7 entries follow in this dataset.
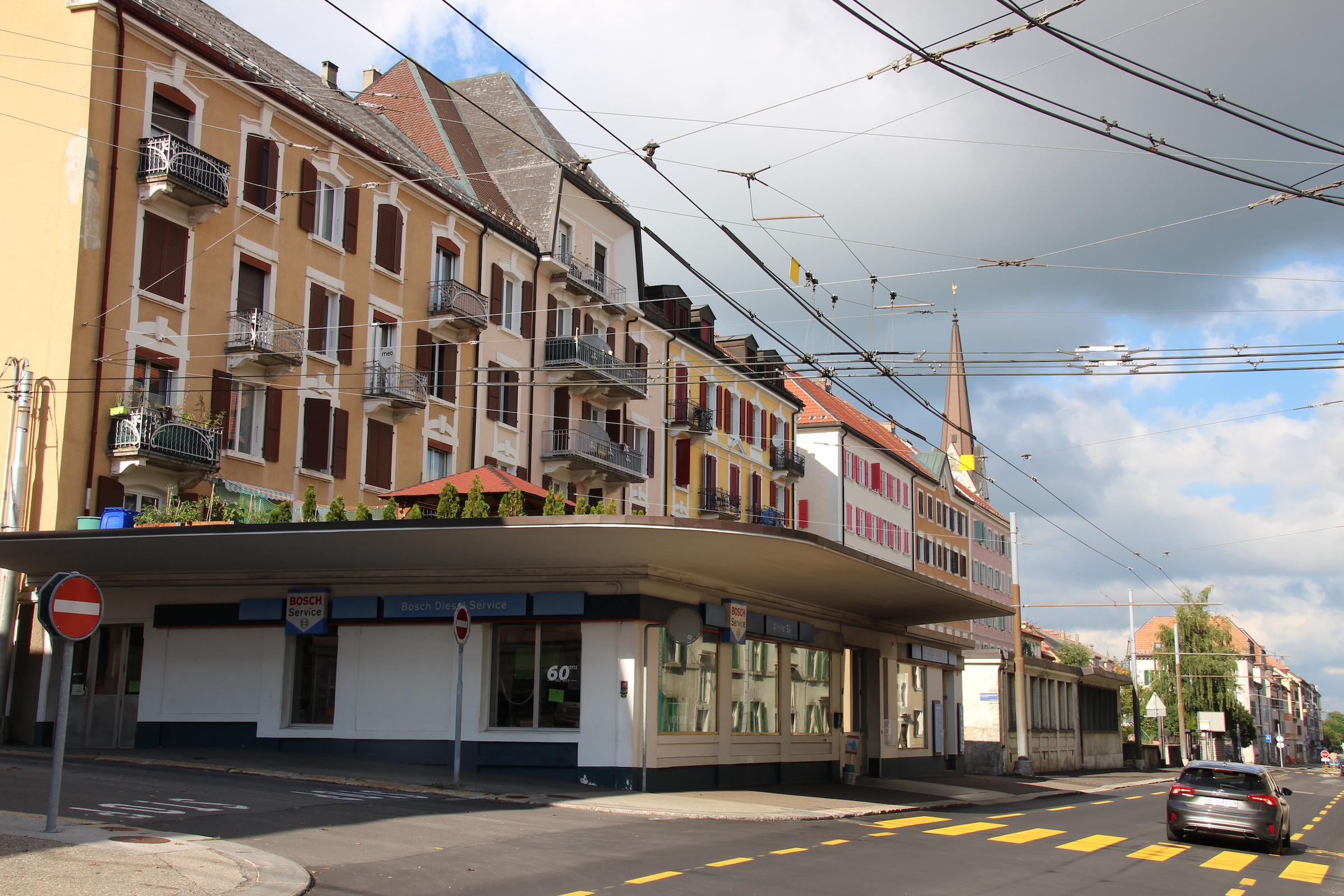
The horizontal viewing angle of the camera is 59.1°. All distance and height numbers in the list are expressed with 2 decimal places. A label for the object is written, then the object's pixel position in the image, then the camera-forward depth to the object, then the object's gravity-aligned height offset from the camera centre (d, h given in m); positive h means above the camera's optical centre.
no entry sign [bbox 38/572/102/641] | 10.73 +0.34
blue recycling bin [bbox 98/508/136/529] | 20.62 +2.15
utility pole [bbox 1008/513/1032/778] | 40.19 -1.52
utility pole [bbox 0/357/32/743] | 24.02 +2.89
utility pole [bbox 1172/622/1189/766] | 67.62 -3.20
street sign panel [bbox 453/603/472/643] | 18.42 +0.39
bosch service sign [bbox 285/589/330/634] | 21.95 +0.66
